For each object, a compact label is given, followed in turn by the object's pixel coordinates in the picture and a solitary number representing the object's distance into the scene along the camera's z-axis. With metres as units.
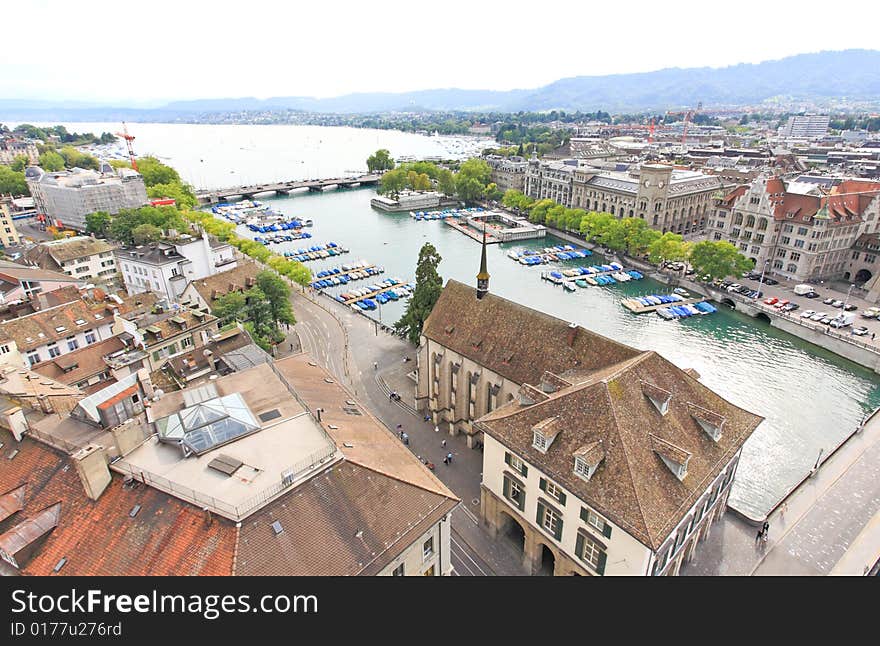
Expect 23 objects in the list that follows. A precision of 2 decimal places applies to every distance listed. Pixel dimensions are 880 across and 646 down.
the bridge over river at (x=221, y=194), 187.00
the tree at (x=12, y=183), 153.00
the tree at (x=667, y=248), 102.81
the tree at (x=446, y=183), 188.50
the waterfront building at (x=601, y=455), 28.40
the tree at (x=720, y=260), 92.06
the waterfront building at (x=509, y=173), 185.50
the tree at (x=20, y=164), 182.38
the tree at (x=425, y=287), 58.41
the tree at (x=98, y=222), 118.50
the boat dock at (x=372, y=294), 93.60
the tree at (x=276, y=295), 68.87
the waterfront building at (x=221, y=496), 21.27
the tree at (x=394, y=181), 192.38
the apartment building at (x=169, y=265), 76.44
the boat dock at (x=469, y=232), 138.88
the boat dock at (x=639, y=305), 90.00
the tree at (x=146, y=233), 105.44
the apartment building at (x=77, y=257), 83.38
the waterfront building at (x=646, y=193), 129.35
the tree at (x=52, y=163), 192.12
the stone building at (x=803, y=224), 91.00
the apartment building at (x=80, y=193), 129.00
